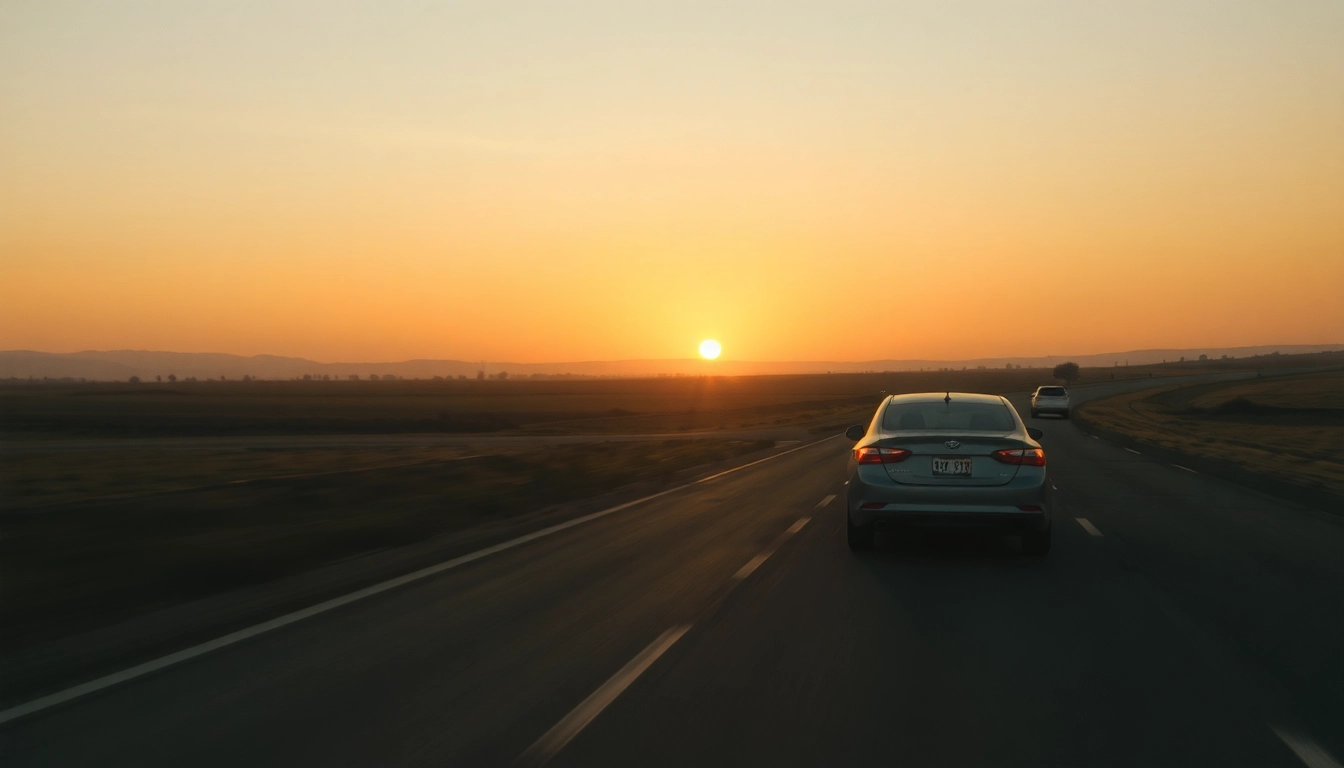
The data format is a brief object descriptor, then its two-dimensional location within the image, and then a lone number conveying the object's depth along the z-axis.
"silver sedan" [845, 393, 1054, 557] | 10.34
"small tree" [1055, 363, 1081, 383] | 146.88
